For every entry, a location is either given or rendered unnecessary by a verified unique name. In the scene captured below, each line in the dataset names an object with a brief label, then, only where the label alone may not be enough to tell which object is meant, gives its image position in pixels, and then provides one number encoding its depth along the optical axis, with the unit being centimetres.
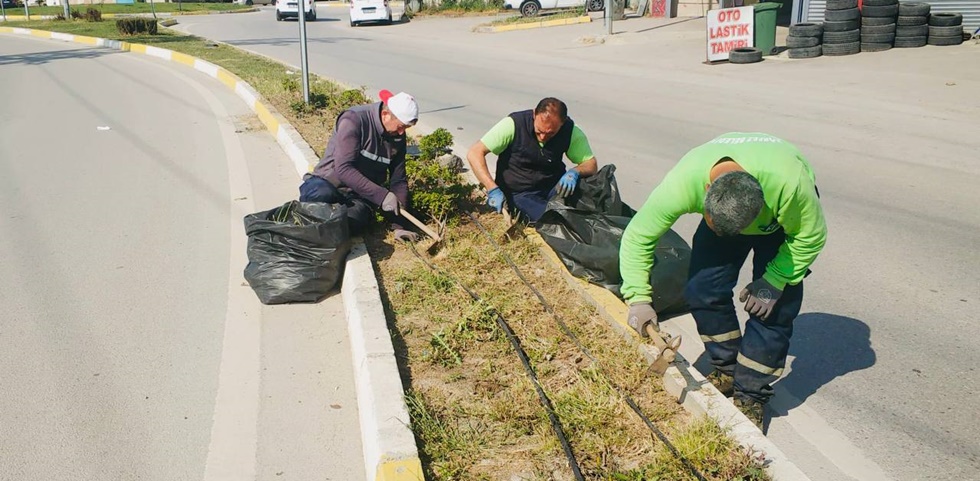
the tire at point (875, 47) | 1692
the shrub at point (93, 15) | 3416
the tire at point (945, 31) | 1659
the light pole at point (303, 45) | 1103
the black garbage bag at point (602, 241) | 491
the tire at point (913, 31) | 1681
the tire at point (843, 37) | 1684
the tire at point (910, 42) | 1686
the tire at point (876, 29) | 1680
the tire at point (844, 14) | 1680
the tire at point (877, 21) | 1688
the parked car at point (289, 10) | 3678
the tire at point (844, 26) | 1683
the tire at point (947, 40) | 1667
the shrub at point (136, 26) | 2605
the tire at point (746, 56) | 1688
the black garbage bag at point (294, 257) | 508
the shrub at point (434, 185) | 598
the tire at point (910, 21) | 1680
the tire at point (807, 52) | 1691
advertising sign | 1733
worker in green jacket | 326
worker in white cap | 559
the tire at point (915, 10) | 1686
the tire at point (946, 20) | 1669
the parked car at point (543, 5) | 3167
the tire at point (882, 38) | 1686
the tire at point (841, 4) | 1691
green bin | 1747
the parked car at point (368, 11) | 3262
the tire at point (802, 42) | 1692
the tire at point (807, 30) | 1692
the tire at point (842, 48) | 1684
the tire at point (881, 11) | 1683
